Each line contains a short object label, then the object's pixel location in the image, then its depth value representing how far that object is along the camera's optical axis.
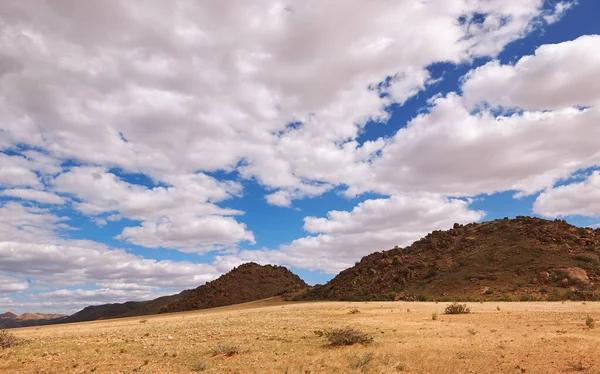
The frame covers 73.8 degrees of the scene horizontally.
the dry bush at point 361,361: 13.27
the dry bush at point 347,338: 17.39
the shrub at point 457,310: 29.11
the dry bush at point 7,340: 20.56
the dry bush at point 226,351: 16.16
